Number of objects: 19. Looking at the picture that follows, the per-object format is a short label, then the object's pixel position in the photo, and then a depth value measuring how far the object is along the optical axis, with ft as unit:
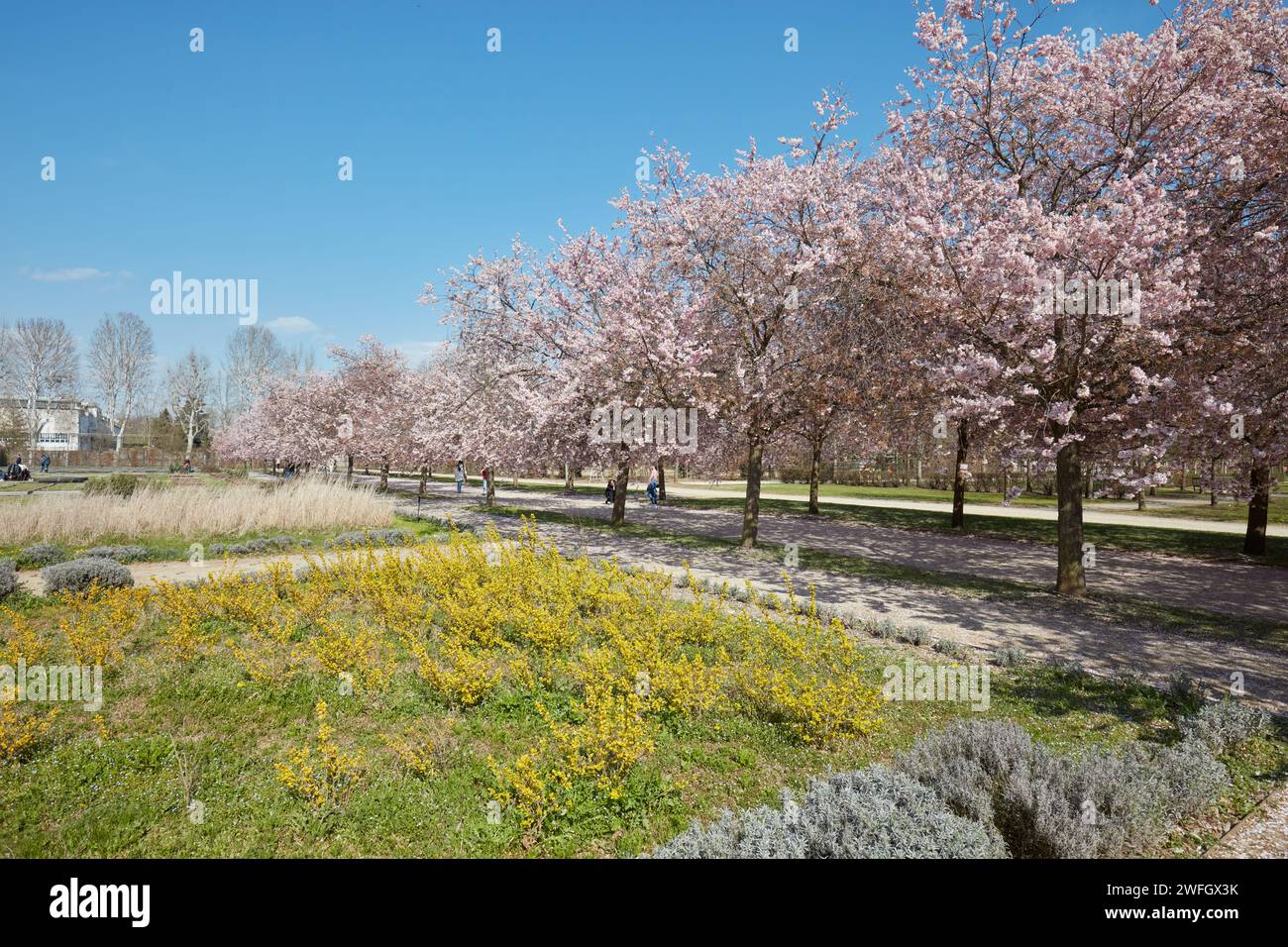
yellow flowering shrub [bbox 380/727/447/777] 15.15
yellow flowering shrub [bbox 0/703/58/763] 15.80
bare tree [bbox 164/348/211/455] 215.72
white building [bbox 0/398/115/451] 178.81
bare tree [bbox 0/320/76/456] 181.37
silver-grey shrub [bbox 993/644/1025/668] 24.14
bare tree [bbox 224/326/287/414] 228.22
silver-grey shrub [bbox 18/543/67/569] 40.27
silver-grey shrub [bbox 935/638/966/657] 25.37
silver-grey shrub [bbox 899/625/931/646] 27.02
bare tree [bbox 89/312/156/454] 193.26
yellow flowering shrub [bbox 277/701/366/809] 13.92
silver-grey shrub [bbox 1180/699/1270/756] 16.72
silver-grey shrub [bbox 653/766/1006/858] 11.37
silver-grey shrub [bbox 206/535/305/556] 46.44
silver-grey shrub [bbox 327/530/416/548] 49.61
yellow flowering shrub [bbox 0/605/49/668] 21.56
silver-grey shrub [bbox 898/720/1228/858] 12.41
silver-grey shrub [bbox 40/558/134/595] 32.83
